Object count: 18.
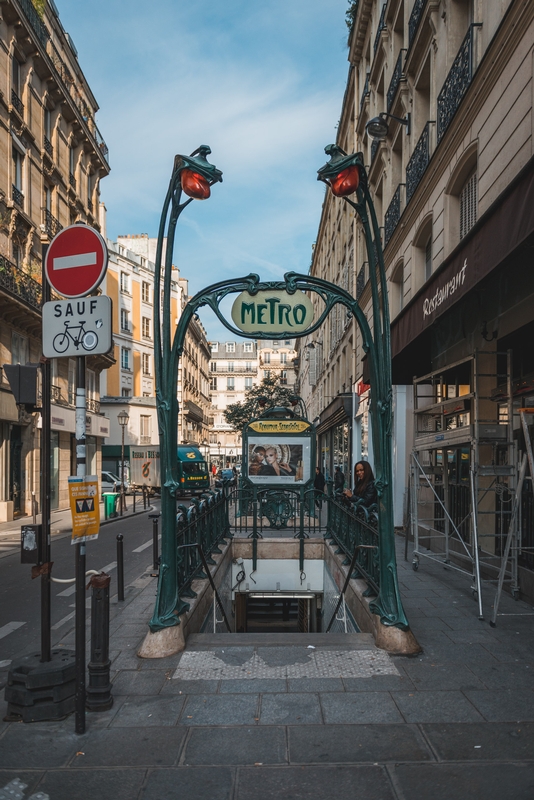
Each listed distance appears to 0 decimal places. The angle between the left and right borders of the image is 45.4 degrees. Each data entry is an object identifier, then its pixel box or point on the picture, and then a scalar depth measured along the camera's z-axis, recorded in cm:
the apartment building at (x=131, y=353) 4938
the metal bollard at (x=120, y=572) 854
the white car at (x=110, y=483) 3747
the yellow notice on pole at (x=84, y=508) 432
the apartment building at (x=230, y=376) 10412
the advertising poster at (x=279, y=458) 1700
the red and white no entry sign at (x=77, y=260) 475
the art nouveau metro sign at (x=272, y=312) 636
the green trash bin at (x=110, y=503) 2223
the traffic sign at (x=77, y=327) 459
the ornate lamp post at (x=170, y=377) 611
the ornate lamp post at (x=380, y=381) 604
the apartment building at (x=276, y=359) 10194
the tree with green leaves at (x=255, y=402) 4588
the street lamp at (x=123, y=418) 2664
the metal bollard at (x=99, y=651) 459
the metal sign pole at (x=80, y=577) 425
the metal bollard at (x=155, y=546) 1036
